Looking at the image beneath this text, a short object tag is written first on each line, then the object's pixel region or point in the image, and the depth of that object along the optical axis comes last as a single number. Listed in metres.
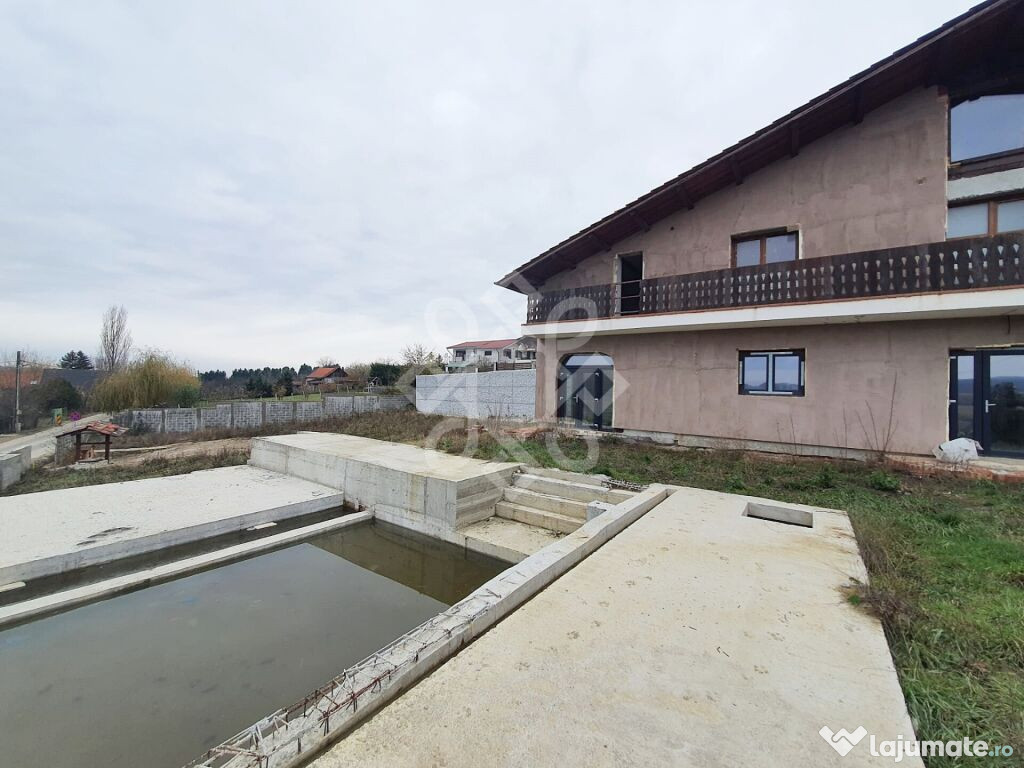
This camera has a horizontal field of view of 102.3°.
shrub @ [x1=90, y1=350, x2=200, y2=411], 19.09
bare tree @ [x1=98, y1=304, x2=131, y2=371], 31.19
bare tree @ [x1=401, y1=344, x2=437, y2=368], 33.99
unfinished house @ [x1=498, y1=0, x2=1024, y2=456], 7.27
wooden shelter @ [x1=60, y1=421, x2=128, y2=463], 11.32
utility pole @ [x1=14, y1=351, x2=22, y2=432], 20.72
